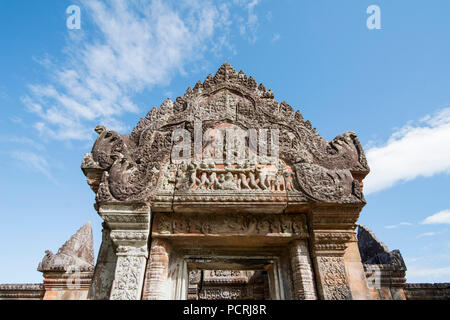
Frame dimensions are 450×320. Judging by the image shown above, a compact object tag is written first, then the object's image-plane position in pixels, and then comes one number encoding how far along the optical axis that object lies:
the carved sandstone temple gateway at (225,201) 3.98
